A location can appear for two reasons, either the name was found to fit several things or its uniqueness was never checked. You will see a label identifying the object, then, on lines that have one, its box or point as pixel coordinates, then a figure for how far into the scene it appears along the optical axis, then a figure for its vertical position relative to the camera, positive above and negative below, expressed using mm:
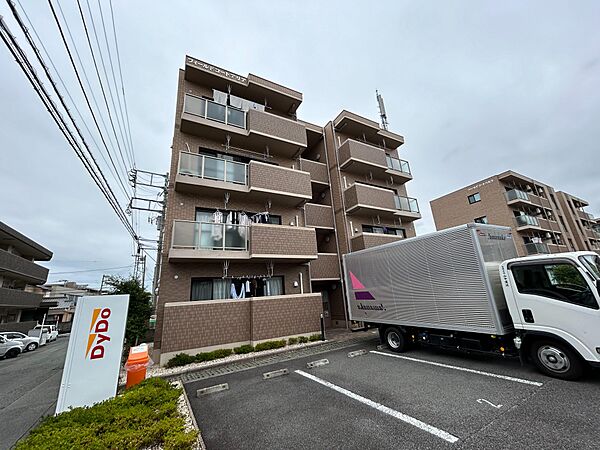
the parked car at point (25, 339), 15119 -1529
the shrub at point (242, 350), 8226 -1634
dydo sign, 4055 -720
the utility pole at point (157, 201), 14055 +6410
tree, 8516 +55
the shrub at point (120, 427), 2832 -1512
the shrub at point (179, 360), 7417 -1663
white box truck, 4363 -323
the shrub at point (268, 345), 8436 -1609
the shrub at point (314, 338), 9472 -1616
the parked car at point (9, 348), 13357 -1726
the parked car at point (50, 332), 21955 -1690
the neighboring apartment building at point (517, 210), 21500 +6951
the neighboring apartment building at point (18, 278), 18016 +3198
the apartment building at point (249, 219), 8531 +3675
